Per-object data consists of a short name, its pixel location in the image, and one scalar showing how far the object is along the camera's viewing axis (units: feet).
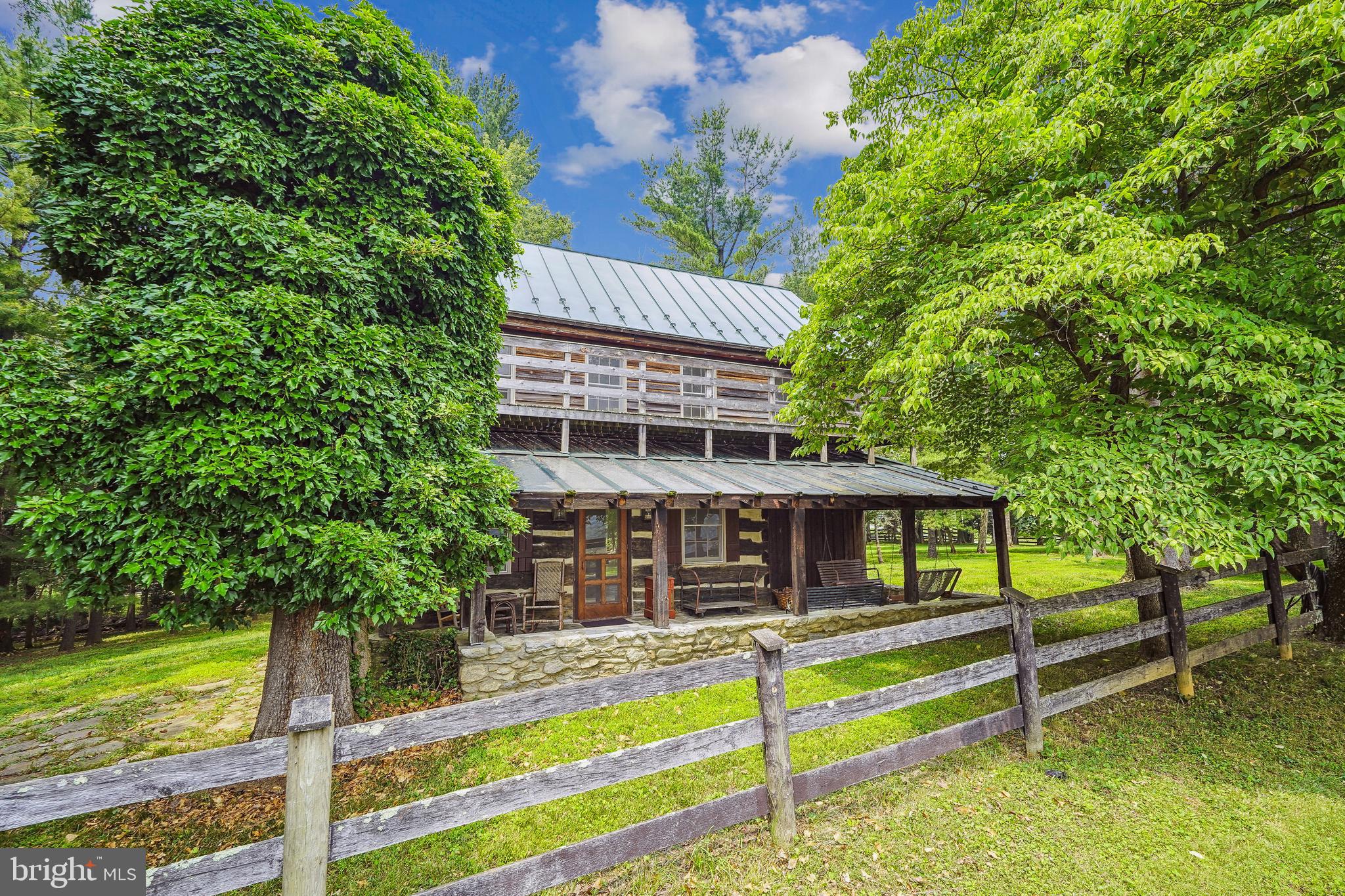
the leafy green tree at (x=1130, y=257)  14.66
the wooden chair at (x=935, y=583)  36.68
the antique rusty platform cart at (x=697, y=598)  31.89
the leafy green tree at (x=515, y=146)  71.61
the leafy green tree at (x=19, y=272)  34.88
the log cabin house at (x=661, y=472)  29.81
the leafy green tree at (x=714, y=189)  80.12
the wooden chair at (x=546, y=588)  30.48
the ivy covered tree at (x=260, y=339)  12.74
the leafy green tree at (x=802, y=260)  88.28
